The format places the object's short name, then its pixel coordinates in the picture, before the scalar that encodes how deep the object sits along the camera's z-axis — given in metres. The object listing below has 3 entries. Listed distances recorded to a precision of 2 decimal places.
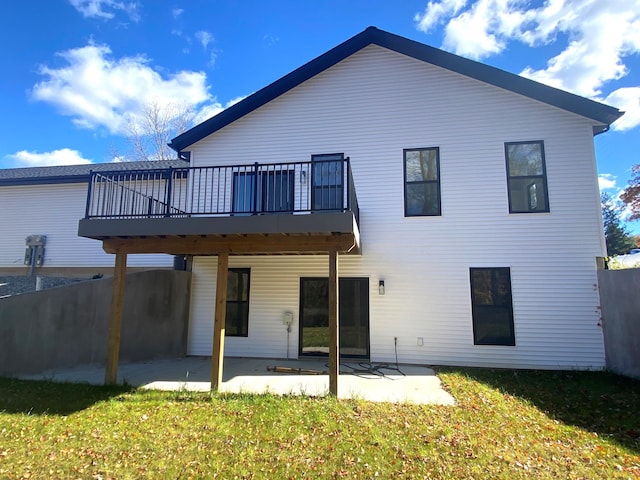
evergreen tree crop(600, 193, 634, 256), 28.26
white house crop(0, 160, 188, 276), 11.12
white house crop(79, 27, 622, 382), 7.80
